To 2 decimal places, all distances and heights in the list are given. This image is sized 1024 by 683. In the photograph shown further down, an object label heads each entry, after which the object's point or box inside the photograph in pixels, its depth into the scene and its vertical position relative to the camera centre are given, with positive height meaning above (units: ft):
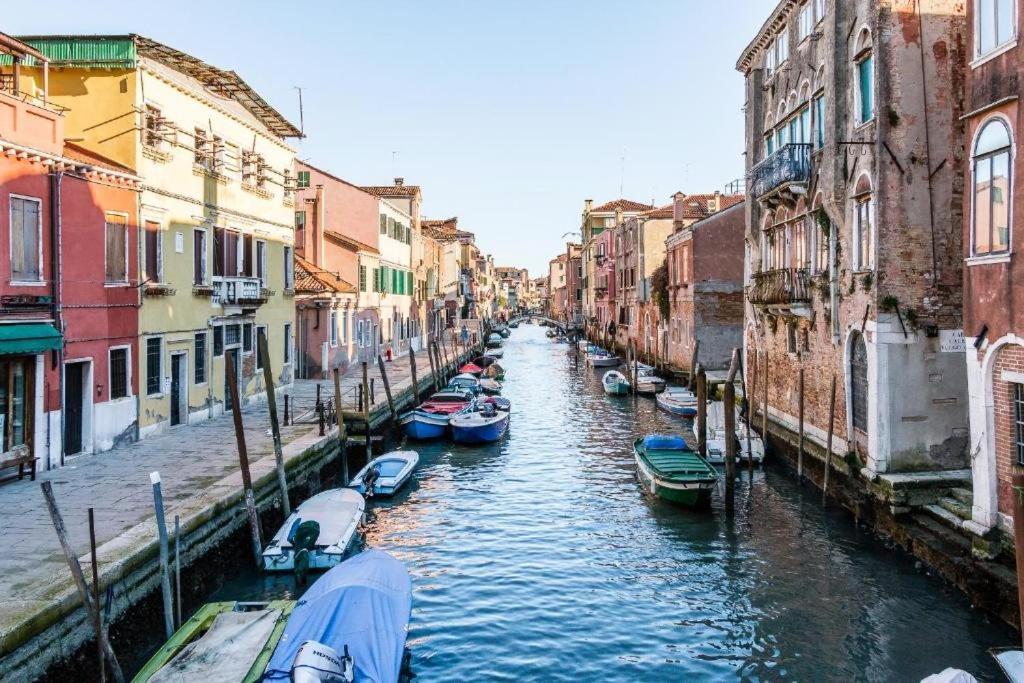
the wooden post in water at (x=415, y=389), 97.95 -7.17
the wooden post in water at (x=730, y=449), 54.08 -8.33
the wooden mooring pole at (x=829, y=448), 56.03 -8.64
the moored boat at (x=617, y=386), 125.18 -9.03
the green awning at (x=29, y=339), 43.96 -0.16
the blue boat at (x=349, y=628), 26.86 -11.19
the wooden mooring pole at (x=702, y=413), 58.49 -6.68
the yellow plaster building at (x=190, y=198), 57.31 +12.36
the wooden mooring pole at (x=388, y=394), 83.92 -6.63
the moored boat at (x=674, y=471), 56.65 -10.76
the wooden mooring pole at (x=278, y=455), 48.16 -7.51
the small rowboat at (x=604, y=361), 175.42 -6.98
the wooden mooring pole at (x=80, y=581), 26.63 -8.42
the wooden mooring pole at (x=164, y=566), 32.37 -9.68
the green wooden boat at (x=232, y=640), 27.48 -11.57
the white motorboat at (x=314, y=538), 42.45 -11.56
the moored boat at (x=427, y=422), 84.74 -9.87
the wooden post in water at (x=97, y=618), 26.94 -9.83
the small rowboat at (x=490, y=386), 123.24 -8.84
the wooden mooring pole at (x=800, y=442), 62.54 -9.29
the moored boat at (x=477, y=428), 82.94 -10.35
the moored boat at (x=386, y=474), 61.16 -11.56
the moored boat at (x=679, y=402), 100.20 -9.77
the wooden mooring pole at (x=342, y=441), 66.18 -9.26
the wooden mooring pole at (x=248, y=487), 41.45 -8.21
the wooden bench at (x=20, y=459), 45.16 -7.26
